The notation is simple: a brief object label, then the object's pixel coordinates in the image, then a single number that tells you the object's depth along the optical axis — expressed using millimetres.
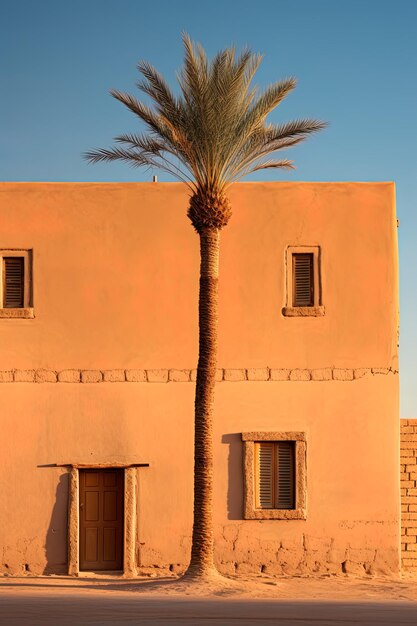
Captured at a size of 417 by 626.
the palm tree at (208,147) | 19766
